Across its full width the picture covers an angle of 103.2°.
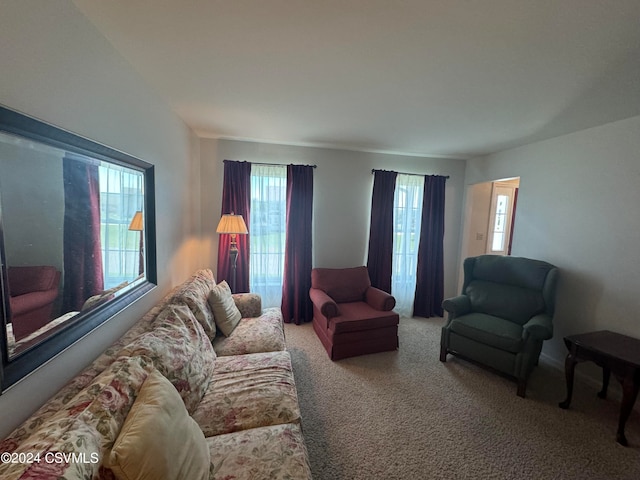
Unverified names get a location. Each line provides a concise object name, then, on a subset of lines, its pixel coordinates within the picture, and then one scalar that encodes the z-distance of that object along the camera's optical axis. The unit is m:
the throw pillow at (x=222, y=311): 2.22
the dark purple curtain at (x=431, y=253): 3.93
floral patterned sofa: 0.77
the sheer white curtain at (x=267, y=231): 3.47
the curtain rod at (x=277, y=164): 3.41
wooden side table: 1.74
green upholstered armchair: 2.26
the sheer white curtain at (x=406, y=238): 3.89
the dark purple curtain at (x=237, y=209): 3.32
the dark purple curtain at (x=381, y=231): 3.74
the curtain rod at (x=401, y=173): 3.73
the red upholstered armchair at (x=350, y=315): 2.71
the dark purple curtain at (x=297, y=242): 3.48
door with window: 4.14
